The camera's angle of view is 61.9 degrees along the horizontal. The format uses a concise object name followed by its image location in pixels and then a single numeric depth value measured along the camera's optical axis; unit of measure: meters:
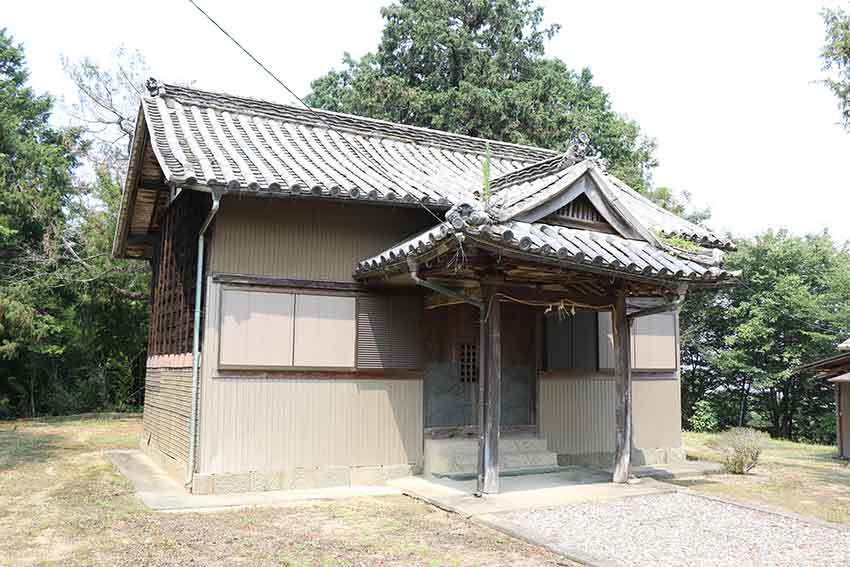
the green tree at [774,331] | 25.22
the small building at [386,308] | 8.63
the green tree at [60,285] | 22.09
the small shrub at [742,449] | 11.27
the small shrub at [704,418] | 27.67
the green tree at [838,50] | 11.05
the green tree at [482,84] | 27.45
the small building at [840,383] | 17.17
